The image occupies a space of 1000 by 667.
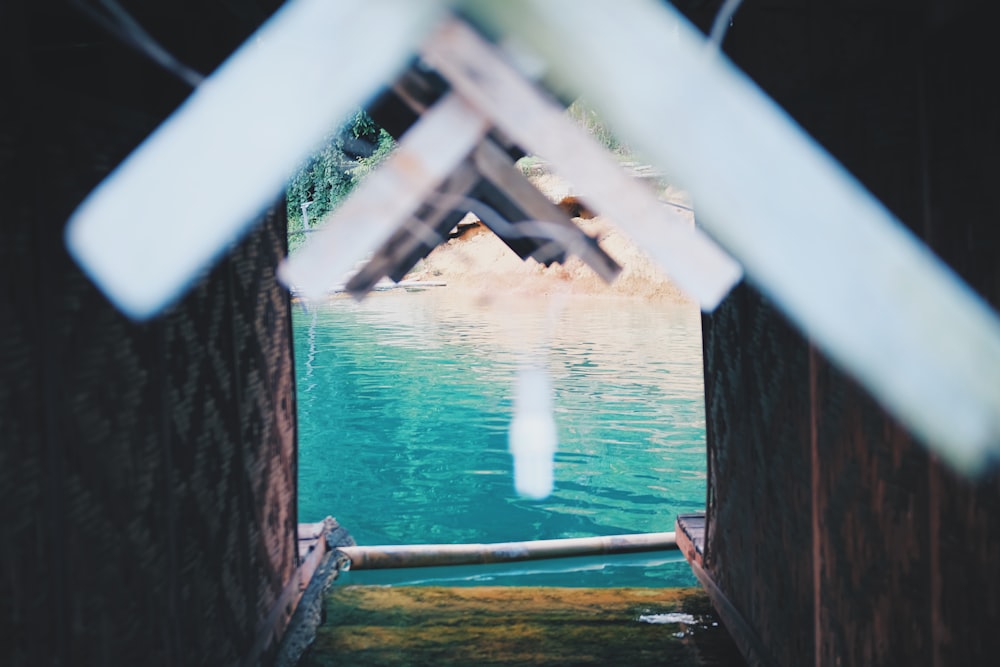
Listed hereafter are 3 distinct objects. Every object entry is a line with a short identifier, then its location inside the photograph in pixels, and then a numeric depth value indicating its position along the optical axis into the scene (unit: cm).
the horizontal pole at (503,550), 502
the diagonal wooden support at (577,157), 186
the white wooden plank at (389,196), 187
